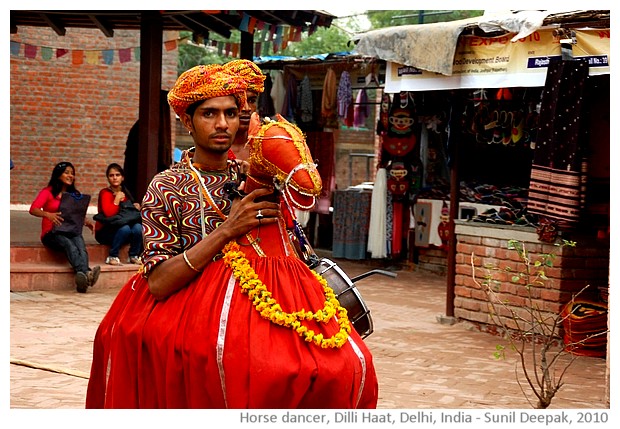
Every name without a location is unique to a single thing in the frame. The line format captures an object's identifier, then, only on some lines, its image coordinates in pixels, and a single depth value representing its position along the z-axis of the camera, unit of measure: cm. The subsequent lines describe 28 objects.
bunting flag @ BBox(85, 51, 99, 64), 1323
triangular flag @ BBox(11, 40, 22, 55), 1341
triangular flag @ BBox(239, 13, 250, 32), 1086
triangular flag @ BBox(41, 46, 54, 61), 1359
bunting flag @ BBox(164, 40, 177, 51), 1270
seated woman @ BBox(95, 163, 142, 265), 1046
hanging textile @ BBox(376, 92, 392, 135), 1256
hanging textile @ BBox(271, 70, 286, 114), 1383
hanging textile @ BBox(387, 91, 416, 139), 1241
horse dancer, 305
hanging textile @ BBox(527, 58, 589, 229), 722
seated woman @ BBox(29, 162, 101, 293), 996
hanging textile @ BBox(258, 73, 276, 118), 1359
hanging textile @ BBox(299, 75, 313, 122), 1363
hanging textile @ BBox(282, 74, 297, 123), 1376
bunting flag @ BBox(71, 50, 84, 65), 1309
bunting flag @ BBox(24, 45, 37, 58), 1334
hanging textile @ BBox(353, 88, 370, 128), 1362
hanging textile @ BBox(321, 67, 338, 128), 1302
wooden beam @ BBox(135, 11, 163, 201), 1045
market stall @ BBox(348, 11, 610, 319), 723
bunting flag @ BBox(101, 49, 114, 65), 1320
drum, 351
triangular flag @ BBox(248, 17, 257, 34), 1099
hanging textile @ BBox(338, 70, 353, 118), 1280
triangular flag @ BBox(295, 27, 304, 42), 1159
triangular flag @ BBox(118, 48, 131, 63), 1319
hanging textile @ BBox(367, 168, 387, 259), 1304
